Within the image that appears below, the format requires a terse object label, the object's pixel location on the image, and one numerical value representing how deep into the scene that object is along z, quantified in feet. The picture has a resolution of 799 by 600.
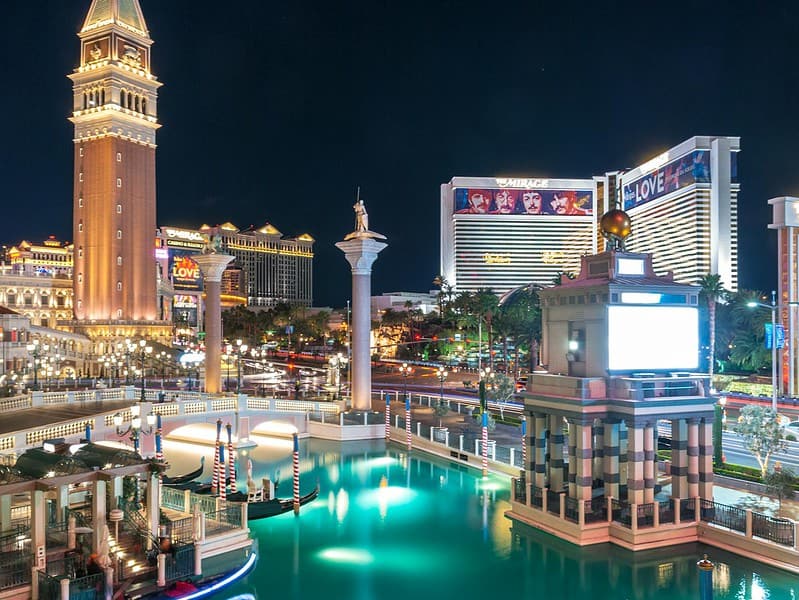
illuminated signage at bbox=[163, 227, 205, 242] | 636.07
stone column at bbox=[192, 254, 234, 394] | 159.74
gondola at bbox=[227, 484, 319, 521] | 91.35
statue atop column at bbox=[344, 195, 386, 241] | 153.28
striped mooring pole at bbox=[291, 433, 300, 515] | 95.89
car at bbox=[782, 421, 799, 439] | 129.35
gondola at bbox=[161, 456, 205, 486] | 106.15
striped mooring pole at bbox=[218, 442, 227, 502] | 92.69
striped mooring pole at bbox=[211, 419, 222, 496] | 99.04
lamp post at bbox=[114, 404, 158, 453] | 94.43
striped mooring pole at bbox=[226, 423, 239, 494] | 100.58
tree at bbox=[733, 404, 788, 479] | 87.30
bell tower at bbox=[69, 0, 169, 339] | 305.94
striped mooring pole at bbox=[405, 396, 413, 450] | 138.41
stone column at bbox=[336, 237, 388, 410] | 153.28
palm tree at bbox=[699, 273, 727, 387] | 219.20
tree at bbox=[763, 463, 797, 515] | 77.56
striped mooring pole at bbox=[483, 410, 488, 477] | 116.16
